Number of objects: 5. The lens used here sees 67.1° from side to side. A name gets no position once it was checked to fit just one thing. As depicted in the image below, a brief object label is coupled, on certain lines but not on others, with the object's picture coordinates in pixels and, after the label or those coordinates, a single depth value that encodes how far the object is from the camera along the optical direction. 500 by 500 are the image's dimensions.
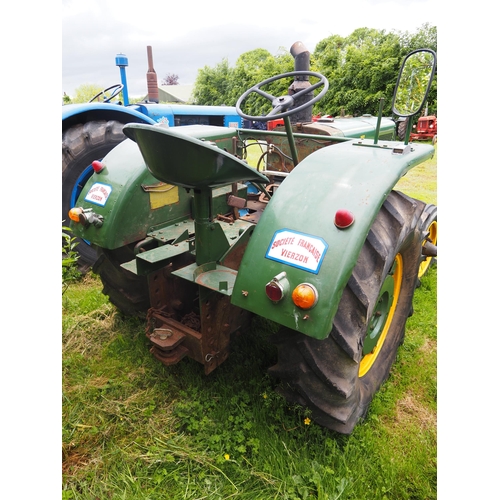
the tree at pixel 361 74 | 14.08
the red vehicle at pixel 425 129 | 10.20
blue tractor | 3.43
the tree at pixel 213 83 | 25.91
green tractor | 1.36
